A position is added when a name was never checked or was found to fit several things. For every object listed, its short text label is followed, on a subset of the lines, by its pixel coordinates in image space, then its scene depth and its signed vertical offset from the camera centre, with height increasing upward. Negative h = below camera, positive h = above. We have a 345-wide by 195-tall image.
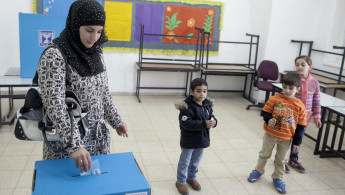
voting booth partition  3.40 -0.15
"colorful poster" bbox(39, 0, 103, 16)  4.47 +0.21
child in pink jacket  2.73 -0.44
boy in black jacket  2.13 -0.62
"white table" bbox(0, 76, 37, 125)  3.25 -0.66
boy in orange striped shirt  2.38 -0.61
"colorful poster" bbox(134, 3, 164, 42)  4.89 +0.15
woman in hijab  1.18 -0.22
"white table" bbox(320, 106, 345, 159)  3.01 -0.99
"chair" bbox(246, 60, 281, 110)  4.74 -0.55
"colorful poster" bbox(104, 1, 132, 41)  4.73 +0.08
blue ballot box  1.09 -0.56
